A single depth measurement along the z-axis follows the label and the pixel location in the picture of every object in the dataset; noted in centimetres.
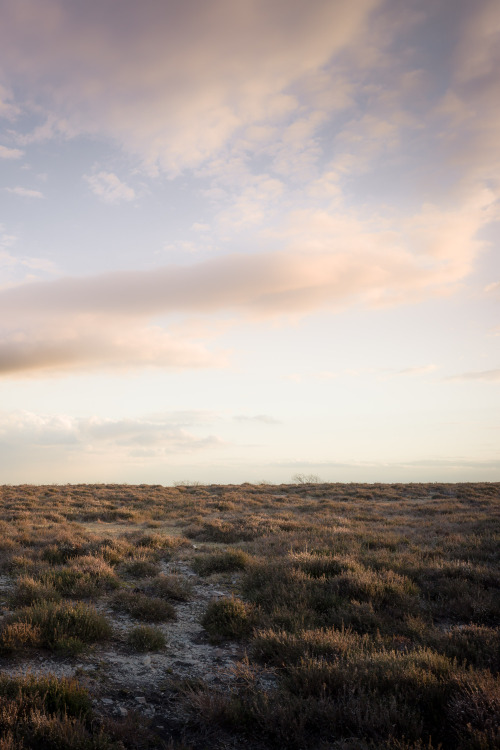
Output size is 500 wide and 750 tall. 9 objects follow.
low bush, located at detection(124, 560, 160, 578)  989
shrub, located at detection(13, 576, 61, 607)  755
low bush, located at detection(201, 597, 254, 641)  686
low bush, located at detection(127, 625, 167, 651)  633
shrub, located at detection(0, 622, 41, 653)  571
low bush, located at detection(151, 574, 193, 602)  858
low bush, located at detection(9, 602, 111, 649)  614
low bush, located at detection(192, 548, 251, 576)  1051
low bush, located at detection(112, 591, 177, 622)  749
